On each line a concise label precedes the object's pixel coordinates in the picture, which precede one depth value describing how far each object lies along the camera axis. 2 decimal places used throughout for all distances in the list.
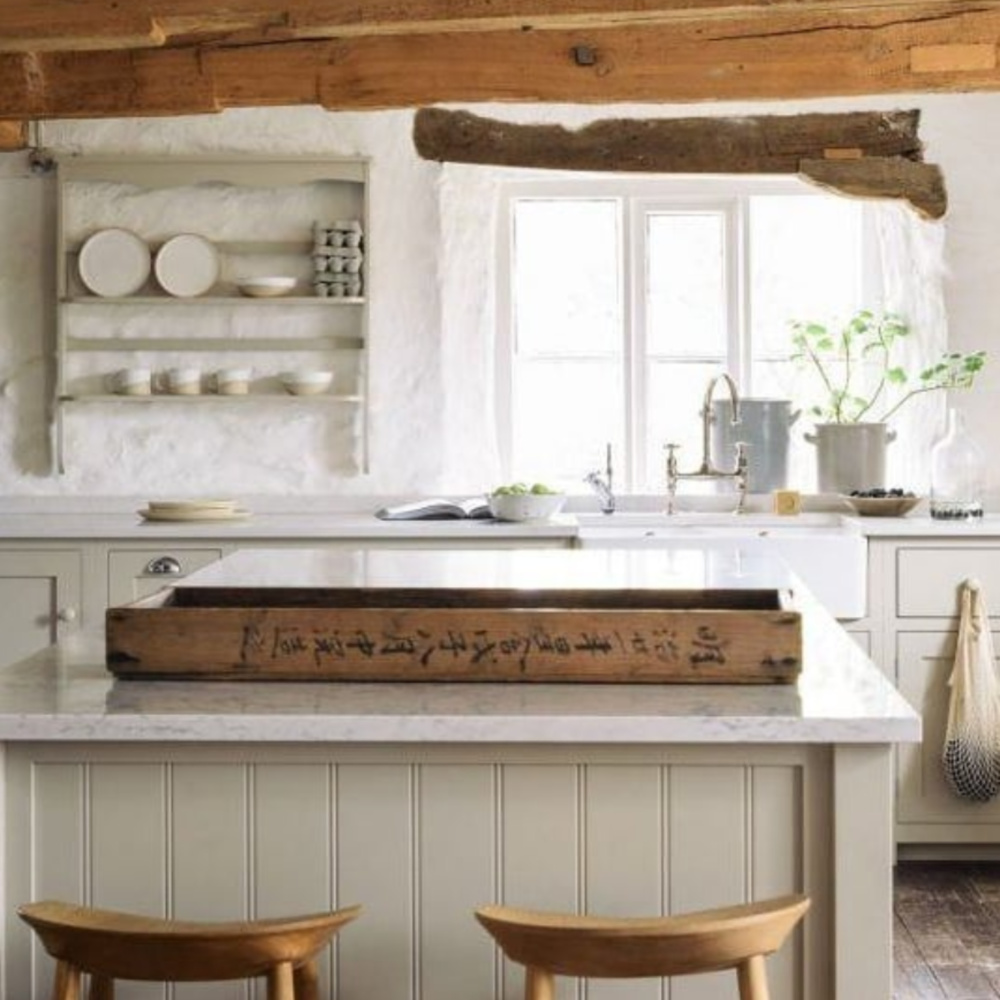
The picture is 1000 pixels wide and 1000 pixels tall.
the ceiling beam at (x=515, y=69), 5.07
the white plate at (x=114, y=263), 5.55
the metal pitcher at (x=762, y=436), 5.69
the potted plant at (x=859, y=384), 5.57
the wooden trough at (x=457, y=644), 2.08
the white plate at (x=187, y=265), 5.56
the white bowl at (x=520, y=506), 5.11
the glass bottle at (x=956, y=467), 5.38
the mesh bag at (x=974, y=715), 4.85
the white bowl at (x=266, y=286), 5.47
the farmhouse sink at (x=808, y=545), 4.86
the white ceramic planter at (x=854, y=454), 5.59
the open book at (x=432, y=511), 5.22
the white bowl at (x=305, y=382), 5.47
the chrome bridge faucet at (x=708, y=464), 5.40
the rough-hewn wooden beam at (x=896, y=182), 5.47
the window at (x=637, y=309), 5.79
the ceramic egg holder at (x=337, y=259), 5.53
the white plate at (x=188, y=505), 5.17
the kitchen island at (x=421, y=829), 1.98
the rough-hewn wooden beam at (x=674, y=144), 5.55
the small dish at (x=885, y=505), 5.40
